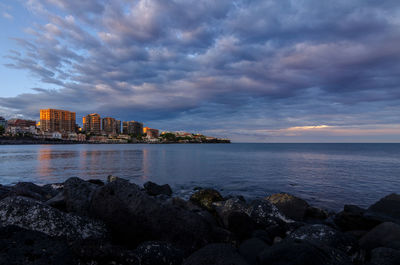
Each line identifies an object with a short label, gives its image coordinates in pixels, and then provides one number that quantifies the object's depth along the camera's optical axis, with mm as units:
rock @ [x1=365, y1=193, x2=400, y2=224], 9469
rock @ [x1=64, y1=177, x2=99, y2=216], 6457
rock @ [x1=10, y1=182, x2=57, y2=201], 8069
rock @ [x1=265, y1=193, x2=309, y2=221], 10280
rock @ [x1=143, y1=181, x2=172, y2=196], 14742
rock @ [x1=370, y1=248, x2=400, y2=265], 4480
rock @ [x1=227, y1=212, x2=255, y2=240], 7145
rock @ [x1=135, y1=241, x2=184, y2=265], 4004
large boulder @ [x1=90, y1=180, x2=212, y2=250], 5281
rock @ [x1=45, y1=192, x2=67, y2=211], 6980
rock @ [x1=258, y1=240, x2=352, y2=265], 3350
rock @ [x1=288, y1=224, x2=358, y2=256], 5277
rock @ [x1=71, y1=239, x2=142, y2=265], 3434
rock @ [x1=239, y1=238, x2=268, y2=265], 4922
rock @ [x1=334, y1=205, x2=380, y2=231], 7730
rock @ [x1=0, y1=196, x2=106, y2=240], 4465
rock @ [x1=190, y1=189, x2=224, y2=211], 11106
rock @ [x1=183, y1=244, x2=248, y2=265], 3363
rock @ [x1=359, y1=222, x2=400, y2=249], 6031
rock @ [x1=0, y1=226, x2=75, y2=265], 3203
